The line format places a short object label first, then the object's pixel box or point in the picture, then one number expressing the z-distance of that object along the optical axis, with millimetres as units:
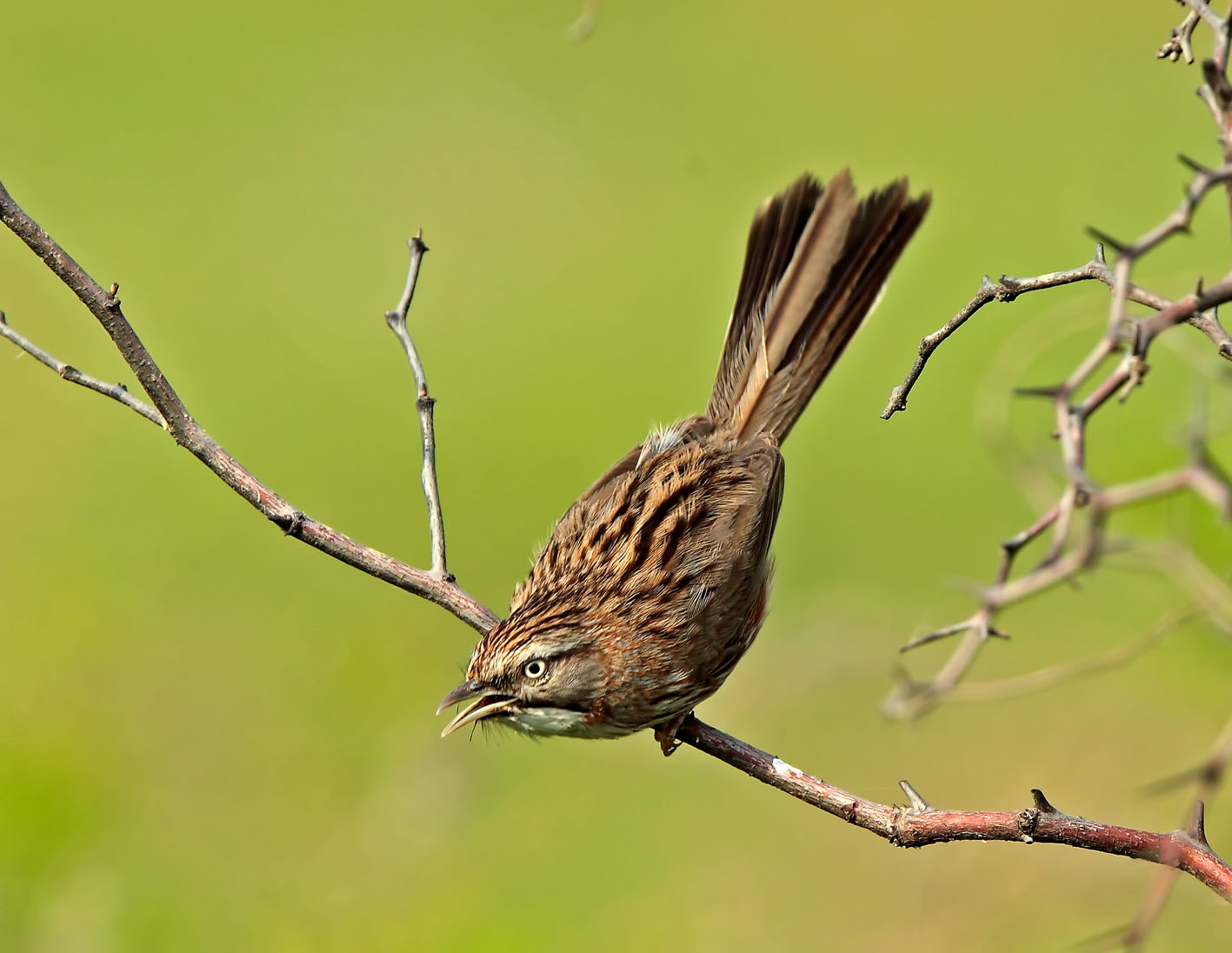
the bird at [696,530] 7672
